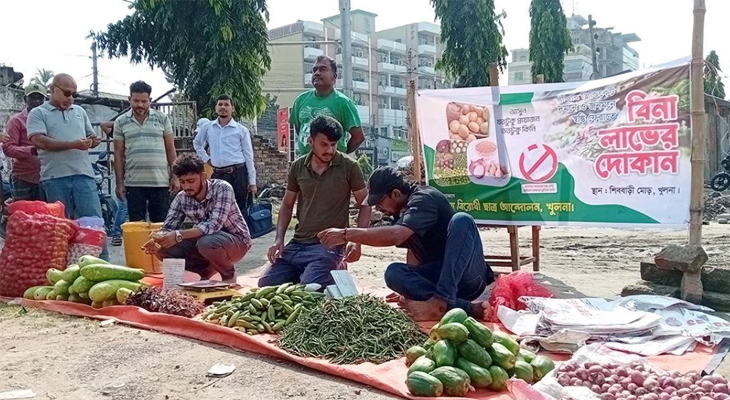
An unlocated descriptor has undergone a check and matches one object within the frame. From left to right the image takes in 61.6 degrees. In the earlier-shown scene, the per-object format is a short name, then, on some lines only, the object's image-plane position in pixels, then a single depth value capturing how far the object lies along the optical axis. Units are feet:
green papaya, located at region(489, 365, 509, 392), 8.87
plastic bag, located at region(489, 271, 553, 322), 13.08
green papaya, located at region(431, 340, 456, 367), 9.02
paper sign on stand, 14.94
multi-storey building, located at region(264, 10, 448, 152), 172.04
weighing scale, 14.33
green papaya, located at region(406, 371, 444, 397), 8.45
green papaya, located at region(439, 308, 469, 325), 9.68
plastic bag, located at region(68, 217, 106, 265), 17.12
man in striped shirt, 19.60
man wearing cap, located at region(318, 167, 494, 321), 12.37
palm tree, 130.97
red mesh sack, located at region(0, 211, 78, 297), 16.16
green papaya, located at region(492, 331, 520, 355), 9.63
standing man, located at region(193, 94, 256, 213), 22.29
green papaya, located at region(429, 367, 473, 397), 8.55
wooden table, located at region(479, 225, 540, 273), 18.10
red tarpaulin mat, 9.25
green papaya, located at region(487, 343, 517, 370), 9.14
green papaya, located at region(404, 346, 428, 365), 9.76
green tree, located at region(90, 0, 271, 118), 47.16
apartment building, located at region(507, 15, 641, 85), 178.29
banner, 14.98
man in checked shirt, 15.46
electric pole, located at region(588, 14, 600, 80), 102.18
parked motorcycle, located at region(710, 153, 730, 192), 46.96
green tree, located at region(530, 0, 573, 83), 78.02
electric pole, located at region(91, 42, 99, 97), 82.66
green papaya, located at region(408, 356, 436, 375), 8.89
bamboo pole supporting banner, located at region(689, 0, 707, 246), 14.17
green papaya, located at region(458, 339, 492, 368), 9.07
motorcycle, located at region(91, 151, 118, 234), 28.71
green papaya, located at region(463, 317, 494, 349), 9.36
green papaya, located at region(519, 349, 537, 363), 9.61
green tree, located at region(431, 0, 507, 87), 65.16
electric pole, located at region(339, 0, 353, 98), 47.91
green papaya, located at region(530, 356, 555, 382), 9.32
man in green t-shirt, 17.25
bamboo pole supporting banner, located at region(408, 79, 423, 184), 19.29
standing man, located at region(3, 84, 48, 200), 19.85
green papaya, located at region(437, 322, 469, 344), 9.25
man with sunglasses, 17.38
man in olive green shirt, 15.02
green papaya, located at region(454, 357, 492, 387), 8.83
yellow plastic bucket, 18.37
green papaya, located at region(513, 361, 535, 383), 9.13
